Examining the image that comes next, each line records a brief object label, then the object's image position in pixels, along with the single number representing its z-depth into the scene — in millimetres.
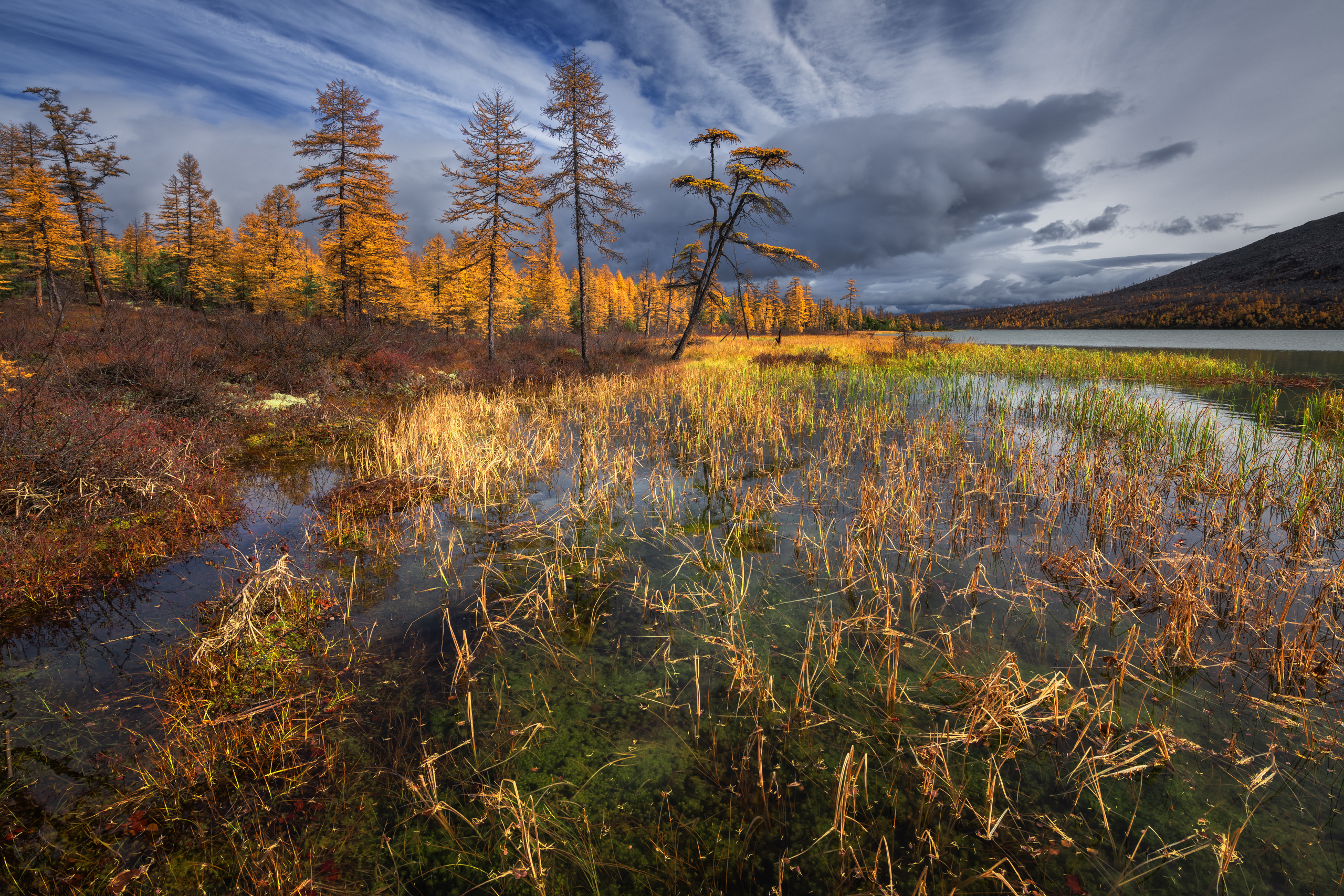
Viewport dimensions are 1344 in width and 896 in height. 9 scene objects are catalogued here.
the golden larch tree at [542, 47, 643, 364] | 19594
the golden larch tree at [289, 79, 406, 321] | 26500
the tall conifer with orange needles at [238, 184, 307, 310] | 39812
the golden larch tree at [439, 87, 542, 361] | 22391
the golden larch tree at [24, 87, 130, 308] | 31359
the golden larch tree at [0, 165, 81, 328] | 32625
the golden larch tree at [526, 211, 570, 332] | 54188
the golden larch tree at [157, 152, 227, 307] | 43812
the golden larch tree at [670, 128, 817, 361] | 19219
